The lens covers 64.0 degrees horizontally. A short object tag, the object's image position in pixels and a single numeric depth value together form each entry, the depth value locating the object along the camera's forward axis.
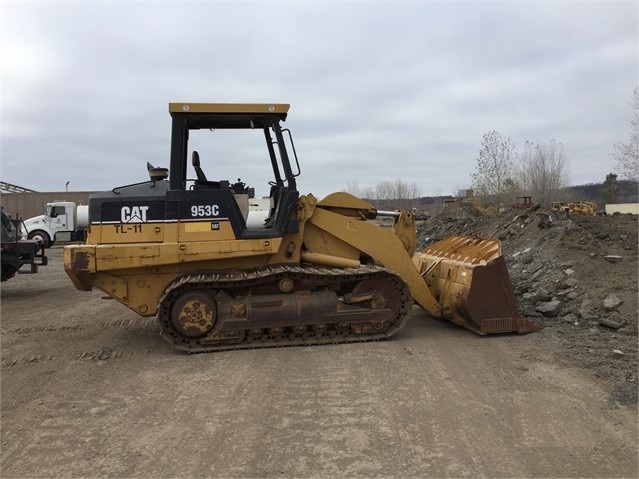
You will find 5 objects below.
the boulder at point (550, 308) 7.56
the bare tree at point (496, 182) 23.72
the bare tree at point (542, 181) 42.38
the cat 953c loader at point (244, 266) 6.38
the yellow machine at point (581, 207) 19.89
